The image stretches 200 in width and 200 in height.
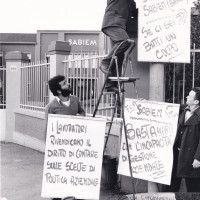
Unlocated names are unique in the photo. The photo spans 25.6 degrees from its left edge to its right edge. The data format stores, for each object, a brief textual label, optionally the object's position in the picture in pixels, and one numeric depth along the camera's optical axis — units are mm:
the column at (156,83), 5578
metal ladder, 5055
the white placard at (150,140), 5266
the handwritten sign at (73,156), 5112
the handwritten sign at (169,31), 5430
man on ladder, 5629
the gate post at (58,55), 9781
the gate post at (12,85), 12734
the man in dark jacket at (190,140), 5238
